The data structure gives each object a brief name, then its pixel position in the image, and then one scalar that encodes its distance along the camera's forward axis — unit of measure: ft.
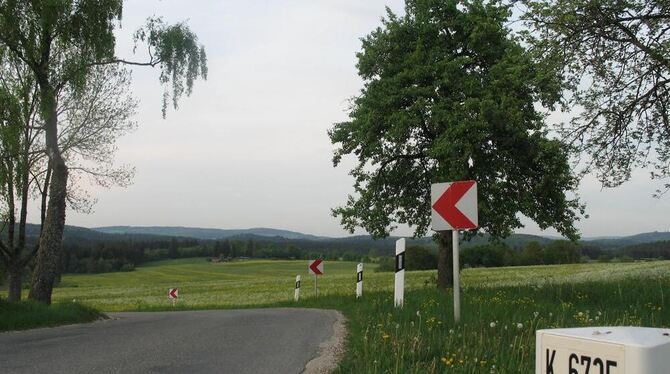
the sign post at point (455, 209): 32.15
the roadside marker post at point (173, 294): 99.18
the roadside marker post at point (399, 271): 40.50
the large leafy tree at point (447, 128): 60.34
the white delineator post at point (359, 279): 62.28
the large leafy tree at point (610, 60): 39.24
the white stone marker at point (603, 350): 7.58
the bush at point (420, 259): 237.45
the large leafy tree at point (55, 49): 48.94
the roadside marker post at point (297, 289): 80.32
